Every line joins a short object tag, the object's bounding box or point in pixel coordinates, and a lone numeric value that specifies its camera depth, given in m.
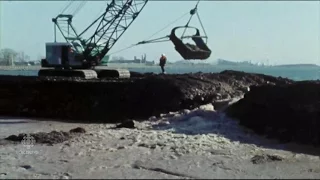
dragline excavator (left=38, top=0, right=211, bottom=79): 28.83
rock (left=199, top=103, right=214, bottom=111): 18.69
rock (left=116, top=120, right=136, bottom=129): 16.27
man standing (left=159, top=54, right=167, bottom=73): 33.76
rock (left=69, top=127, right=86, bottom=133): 15.26
